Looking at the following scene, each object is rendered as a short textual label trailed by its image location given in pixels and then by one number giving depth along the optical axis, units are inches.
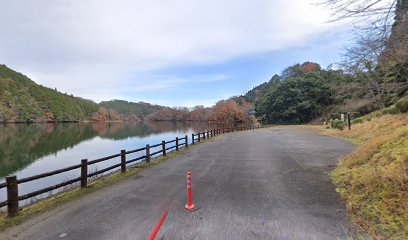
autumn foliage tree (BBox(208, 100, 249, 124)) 3570.4
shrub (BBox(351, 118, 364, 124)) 1074.4
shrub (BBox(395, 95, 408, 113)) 740.2
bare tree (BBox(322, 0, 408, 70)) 213.0
